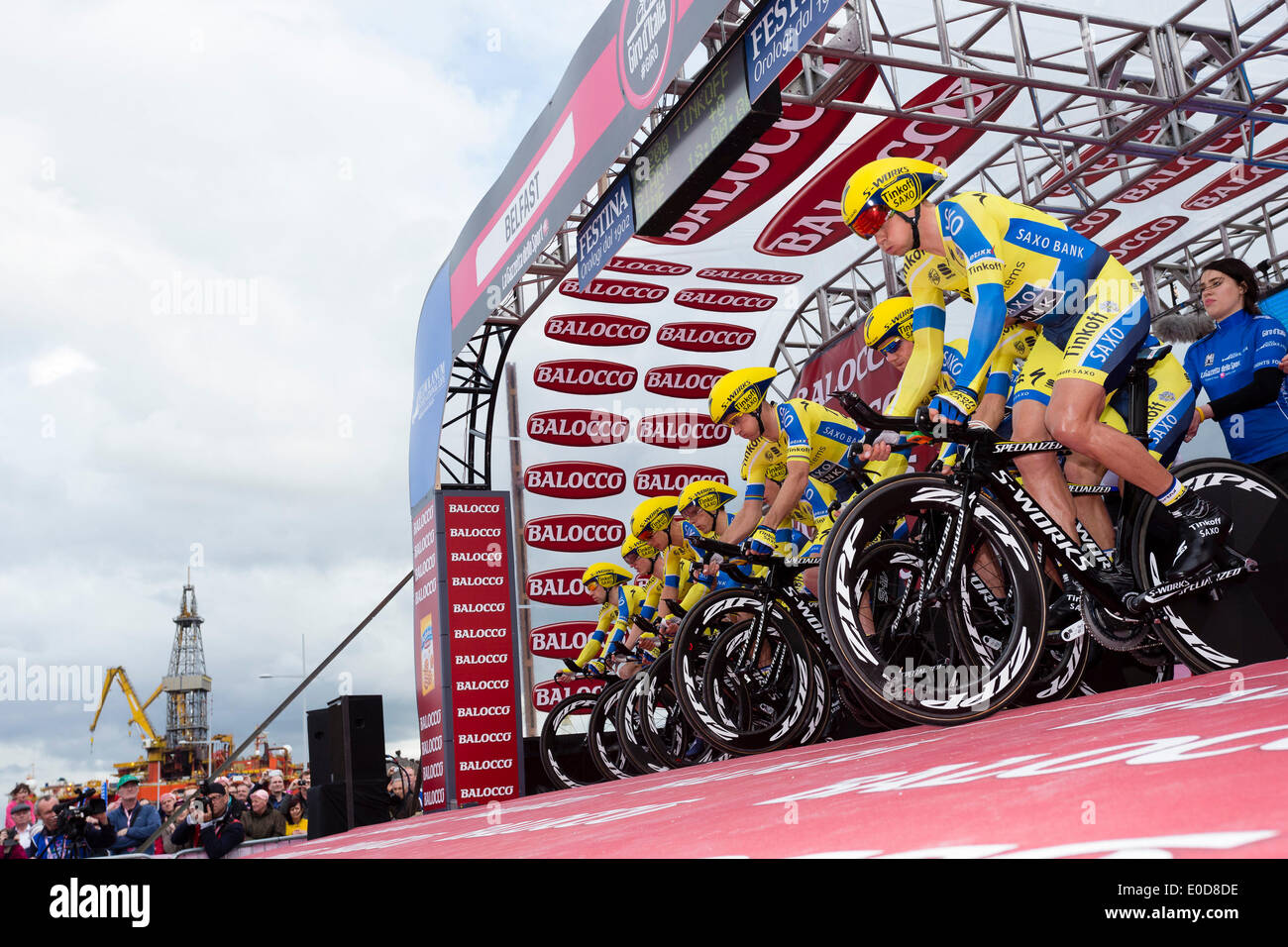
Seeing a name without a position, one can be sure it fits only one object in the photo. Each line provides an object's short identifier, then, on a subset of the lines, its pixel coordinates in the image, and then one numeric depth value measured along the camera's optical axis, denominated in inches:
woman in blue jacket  183.8
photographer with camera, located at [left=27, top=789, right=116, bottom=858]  316.2
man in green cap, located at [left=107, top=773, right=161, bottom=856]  351.3
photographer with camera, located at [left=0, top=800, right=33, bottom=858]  309.2
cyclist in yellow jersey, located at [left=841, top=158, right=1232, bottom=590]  137.9
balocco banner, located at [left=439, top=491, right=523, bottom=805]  386.6
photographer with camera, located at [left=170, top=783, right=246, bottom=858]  284.2
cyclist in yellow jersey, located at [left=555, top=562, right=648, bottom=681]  327.0
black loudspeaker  331.0
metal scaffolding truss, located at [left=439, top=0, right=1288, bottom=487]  282.0
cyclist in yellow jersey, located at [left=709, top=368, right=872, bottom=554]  228.1
